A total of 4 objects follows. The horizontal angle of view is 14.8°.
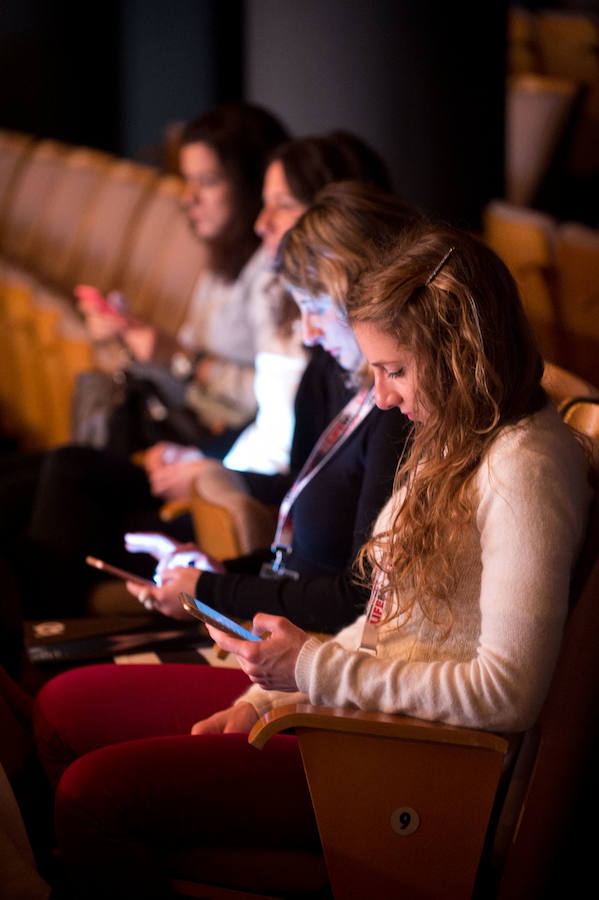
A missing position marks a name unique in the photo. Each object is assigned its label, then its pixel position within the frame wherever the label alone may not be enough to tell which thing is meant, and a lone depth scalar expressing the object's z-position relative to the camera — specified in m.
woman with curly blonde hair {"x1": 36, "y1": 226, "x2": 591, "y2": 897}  2.65
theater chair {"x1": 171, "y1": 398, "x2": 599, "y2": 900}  2.67
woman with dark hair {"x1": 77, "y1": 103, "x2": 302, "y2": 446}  4.34
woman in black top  2.98
